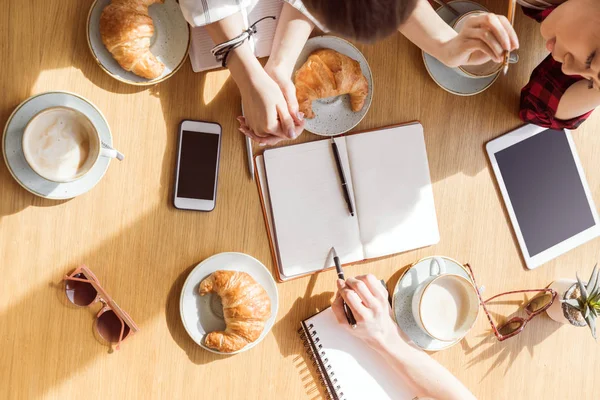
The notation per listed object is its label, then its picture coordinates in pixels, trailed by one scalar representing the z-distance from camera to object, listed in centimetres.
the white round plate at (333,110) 115
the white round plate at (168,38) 108
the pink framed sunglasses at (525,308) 125
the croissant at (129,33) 101
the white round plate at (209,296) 110
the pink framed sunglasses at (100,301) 107
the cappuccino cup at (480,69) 118
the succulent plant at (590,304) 118
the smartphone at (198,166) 111
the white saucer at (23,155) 101
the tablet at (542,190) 126
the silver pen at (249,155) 113
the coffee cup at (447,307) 117
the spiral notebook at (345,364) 117
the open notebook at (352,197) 116
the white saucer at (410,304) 121
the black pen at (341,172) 117
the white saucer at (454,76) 120
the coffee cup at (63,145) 98
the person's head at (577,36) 96
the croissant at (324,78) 110
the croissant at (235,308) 107
